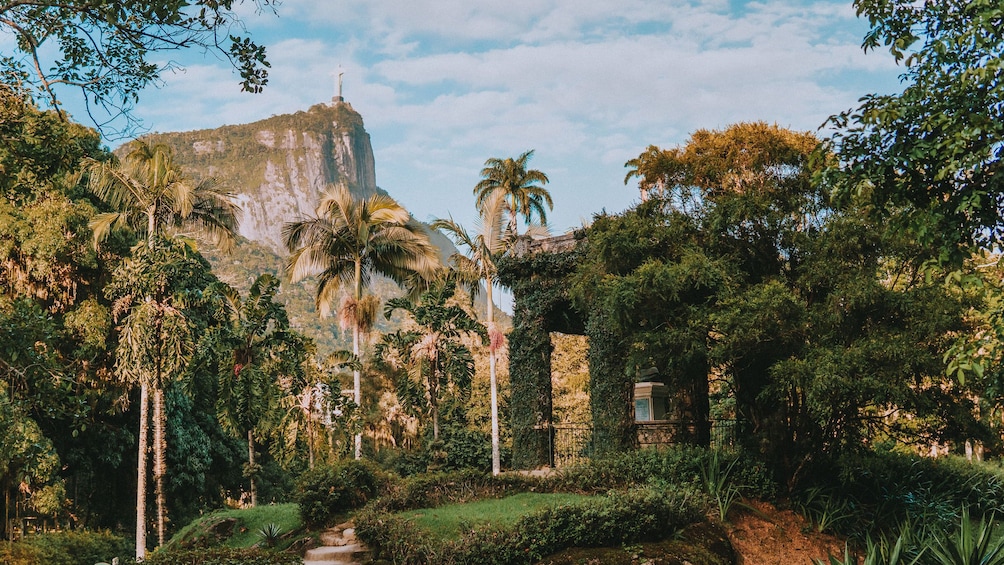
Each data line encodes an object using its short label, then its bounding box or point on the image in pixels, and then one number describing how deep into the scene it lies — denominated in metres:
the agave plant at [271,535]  13.64
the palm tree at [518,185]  28.28
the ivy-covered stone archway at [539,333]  19.17
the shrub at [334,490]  13.84
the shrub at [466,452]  22.92
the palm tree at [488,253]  23.44
